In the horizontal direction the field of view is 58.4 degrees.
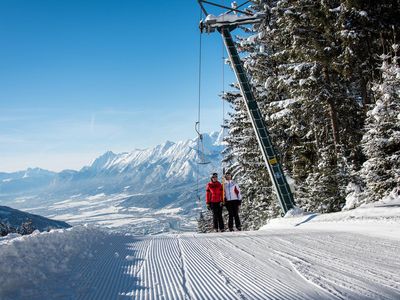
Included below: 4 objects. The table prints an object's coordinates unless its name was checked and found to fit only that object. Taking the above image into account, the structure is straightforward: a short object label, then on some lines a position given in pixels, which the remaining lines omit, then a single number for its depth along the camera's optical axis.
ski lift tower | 14.25
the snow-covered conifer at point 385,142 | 12.64
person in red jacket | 12.78
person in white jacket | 12.77
